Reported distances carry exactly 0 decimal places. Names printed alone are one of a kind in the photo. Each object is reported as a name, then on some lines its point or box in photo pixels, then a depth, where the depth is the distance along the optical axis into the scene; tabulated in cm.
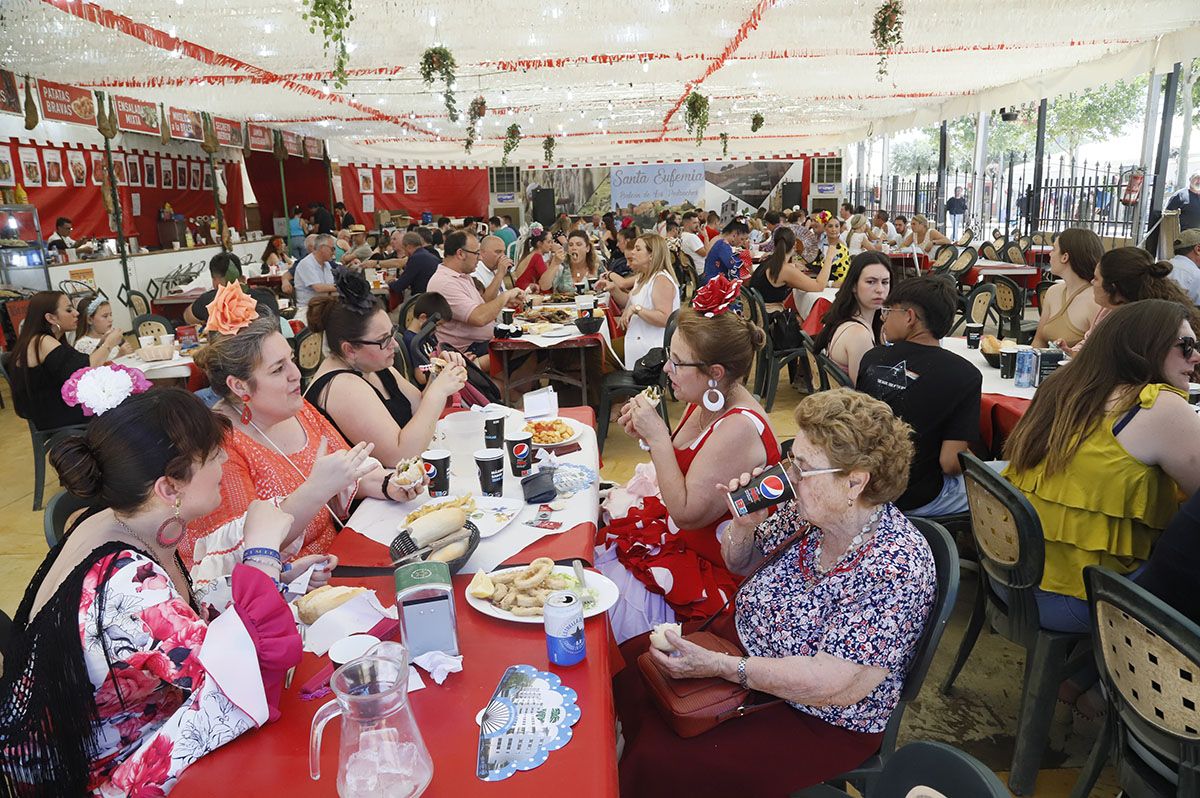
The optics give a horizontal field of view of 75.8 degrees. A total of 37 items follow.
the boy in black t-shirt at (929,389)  299
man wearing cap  508
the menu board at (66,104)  898
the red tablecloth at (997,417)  342
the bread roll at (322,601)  176
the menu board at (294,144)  1606
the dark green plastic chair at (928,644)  168
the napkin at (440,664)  152
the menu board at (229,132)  1320
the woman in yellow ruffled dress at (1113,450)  221
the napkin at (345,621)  167
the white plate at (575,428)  293
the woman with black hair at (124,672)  130
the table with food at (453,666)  125
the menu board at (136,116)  1035
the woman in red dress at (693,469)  216
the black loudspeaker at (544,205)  2073
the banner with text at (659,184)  2230
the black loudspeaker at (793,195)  2231
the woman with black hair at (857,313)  404
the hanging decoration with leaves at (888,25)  624
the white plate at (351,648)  156
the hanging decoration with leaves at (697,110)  1093
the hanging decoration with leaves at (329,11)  497
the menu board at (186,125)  1177
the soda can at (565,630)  153
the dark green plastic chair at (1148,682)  154
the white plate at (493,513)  216
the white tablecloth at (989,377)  365
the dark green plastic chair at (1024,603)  225
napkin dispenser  156
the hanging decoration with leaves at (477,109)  1075
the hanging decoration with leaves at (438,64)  727
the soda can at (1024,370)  371
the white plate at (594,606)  171
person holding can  167
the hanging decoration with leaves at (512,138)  1429
